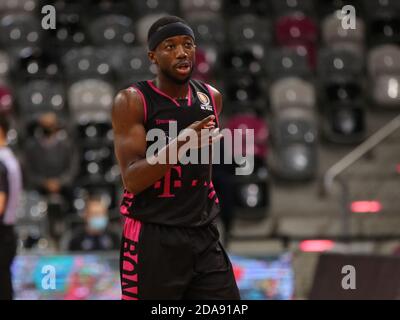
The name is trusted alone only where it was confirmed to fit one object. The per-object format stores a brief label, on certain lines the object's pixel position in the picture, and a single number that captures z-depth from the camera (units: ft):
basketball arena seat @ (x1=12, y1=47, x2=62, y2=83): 65.46
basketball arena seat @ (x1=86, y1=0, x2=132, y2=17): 71.56
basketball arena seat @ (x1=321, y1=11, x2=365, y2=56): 68.49
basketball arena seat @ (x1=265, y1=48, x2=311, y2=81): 66.23
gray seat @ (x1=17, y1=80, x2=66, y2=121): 63.46
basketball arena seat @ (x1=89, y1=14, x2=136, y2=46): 69.26
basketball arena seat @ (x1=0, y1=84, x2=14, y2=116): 61.62
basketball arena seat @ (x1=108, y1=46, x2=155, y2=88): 64.23
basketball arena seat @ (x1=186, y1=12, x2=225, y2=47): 67.62
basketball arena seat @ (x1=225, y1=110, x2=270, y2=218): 57.82
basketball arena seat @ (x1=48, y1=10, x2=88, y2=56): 68.59
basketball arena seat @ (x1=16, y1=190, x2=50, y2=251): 53.62
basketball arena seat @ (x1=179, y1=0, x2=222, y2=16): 70.79
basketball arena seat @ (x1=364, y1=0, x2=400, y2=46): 68.85
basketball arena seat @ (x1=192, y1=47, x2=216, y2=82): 62.16
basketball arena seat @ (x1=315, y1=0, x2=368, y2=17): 70.18
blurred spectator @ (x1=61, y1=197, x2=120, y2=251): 49.78
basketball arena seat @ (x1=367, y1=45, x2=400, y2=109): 63.61
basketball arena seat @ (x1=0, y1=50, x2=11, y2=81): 64.23
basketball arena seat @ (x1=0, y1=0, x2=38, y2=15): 70.95
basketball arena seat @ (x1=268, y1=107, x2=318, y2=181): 60.03
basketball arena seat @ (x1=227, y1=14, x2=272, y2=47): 69.62
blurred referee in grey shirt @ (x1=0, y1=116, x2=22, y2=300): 32.78
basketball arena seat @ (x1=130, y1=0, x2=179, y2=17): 70.13
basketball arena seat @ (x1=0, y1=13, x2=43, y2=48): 67.97
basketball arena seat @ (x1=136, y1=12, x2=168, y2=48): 68.69
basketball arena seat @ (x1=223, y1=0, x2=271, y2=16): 72.33
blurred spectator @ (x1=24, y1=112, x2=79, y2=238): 58.08
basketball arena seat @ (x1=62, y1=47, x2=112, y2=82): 65.51
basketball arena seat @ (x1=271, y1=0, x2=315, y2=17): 70.85
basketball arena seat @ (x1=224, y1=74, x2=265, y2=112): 62.69
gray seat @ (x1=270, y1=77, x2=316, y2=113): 64.39
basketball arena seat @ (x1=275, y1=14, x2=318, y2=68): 68.74
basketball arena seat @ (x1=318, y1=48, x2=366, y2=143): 62.80
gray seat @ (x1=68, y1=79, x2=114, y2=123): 63.67
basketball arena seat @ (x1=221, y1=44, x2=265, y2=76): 65.46
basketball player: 23.41
